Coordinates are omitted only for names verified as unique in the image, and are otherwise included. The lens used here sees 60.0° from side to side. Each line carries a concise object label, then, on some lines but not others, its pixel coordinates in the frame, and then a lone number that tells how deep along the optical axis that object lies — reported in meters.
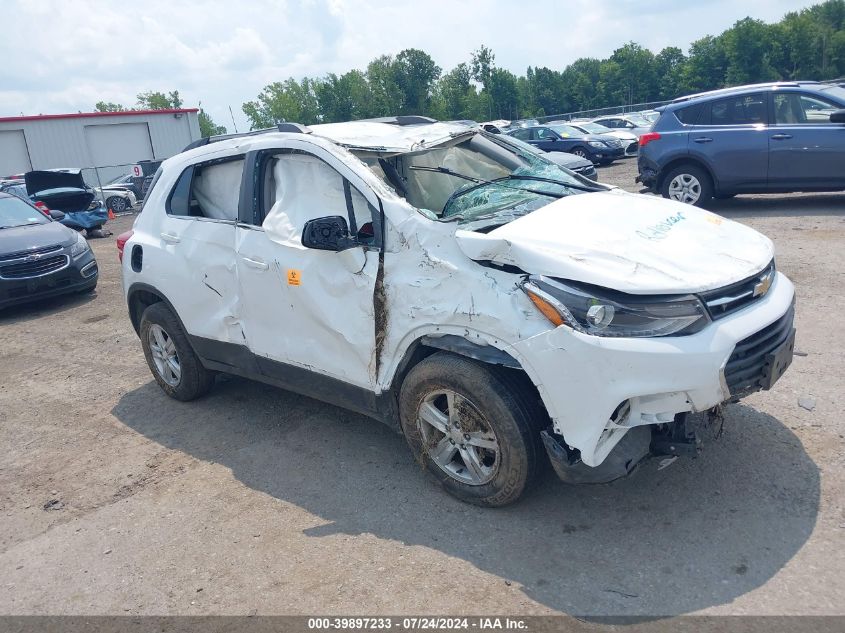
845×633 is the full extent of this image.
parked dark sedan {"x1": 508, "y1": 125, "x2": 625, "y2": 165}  22.61
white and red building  35.50
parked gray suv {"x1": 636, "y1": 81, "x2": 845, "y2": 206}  10.06
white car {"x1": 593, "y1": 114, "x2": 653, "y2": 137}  30.36
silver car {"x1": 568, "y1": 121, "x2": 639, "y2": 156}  23.25
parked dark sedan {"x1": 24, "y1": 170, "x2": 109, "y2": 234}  17.56
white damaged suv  3.26
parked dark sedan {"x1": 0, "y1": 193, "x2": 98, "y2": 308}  9.56
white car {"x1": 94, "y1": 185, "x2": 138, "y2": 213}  26.38
